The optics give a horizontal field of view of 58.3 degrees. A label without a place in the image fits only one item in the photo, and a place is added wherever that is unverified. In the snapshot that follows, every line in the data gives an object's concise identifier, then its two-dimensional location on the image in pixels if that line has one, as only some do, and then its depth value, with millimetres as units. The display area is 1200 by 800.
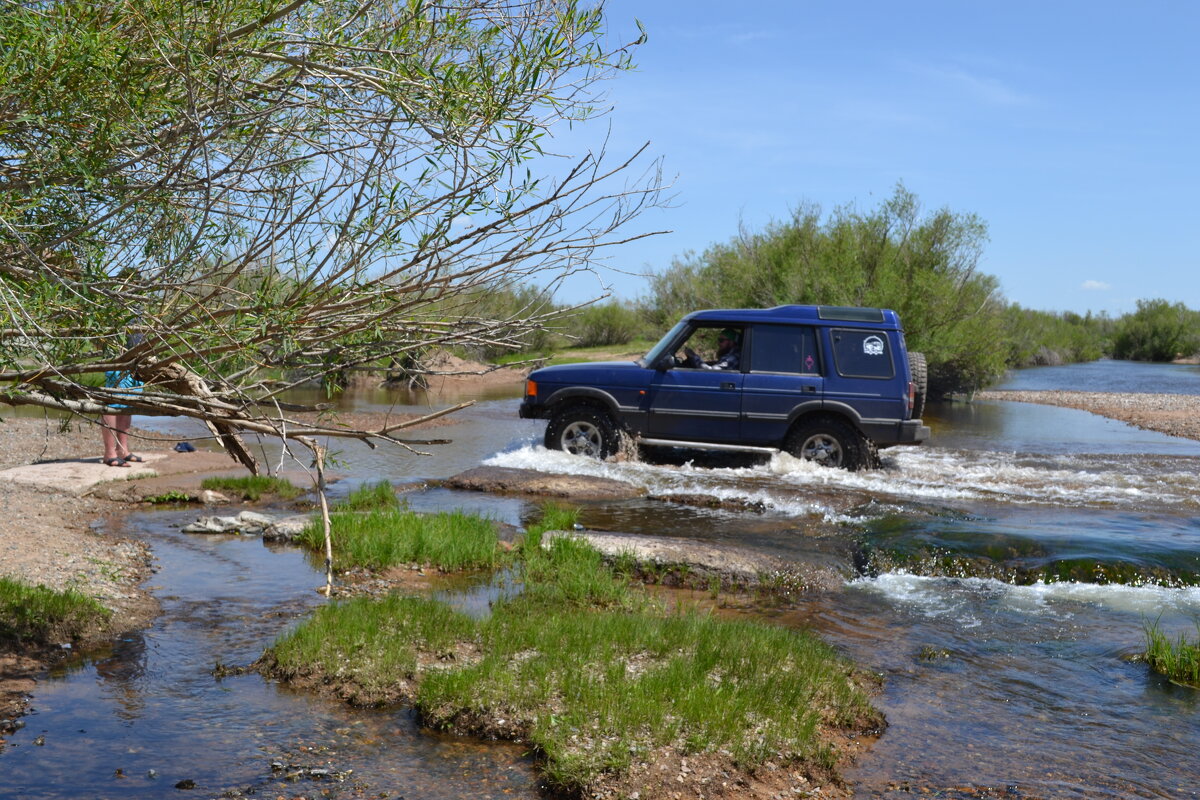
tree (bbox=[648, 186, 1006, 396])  27797
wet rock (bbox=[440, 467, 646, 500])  12742
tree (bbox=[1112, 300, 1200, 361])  65875
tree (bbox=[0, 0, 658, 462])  3891
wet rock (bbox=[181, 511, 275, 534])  10250
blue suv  14258
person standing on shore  13380
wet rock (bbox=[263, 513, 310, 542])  9930
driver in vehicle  14625
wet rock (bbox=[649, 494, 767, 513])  11992
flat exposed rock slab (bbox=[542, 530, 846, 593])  8859
